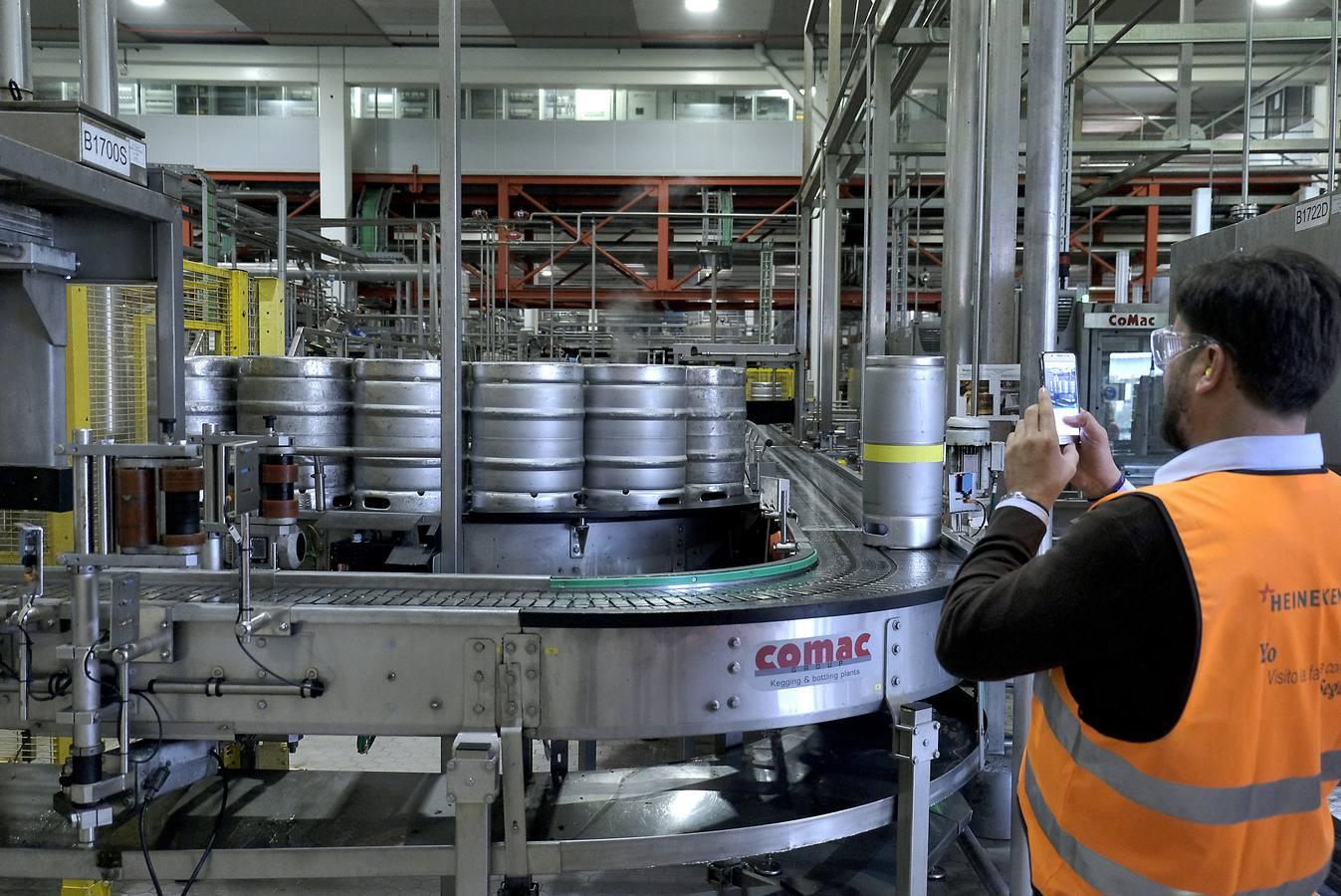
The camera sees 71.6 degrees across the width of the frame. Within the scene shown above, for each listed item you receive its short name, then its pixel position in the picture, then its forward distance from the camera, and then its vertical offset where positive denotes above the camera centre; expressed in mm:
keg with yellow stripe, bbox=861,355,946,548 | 2715 -168
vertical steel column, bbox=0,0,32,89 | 3826 +1458
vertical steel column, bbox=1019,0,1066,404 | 2451 +588
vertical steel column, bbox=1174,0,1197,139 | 8094 +2691
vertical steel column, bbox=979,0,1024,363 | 2980 +677
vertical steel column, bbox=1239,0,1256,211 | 3485 +1121
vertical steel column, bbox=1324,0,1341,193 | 2939 +932
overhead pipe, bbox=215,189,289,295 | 7945 +1385
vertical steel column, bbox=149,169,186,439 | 2604 +207
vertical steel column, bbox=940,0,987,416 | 4484 +975
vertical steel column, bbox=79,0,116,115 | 3770 +1372
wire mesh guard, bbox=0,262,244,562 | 4035 +104
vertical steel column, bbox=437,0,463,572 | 2531 +330
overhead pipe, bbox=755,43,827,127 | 14883 +5109
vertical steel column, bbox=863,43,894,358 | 5949 +1402
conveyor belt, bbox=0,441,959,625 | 2082 -484
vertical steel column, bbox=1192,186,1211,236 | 7305 +1443
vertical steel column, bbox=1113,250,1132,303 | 8797 +1088
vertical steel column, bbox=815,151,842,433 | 8133 +945
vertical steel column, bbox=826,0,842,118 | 8688 +3263
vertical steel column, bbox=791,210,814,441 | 10367 +1202
